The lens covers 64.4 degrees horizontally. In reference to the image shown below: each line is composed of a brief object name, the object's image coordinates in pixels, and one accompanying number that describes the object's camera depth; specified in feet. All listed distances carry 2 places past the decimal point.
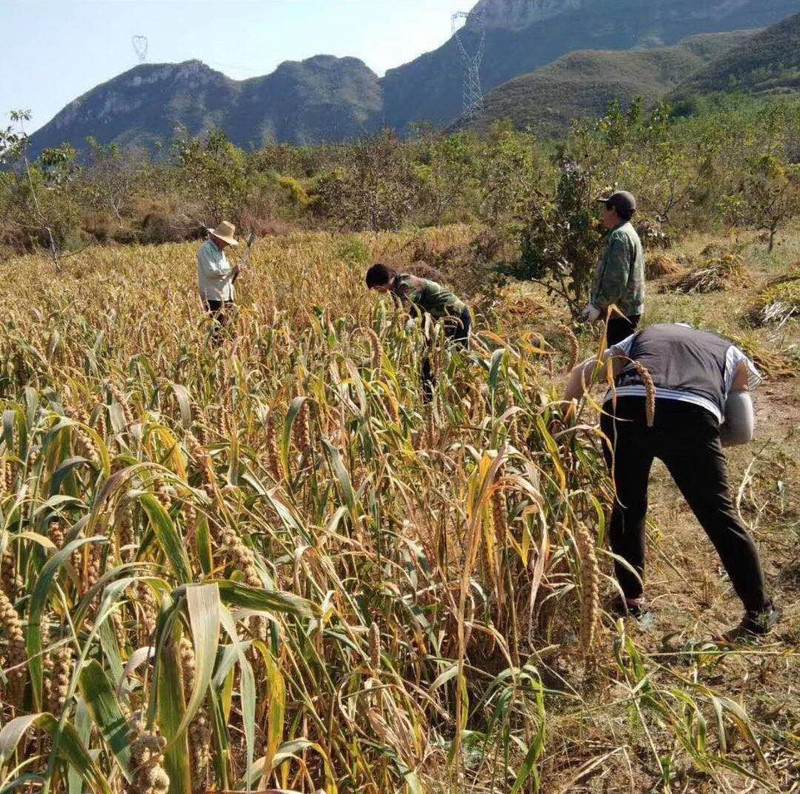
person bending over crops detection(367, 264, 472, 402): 12.82
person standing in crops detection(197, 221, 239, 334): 17.89
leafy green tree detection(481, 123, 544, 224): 24.12
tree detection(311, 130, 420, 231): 61.93
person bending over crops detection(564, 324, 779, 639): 6.65
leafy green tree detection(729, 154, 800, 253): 36.63
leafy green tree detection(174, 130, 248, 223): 67.92
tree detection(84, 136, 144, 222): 91.04
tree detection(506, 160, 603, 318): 20.92
